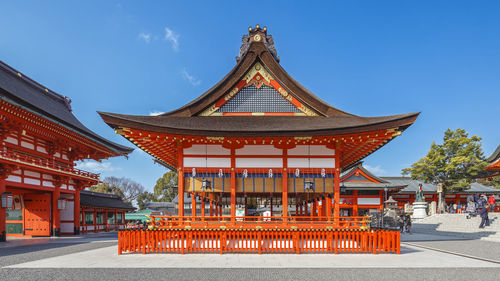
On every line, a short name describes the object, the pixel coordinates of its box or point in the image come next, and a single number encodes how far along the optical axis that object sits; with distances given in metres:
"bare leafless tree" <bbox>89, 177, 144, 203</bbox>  68.62
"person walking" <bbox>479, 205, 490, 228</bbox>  21.93
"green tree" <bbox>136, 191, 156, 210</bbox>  65.44
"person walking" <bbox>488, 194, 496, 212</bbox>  28.02
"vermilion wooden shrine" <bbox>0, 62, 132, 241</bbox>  17.28
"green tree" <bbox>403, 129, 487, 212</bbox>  38.38
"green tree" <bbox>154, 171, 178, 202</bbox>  62.28
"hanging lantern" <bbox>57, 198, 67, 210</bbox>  21.92
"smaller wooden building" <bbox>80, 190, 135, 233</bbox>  27.22
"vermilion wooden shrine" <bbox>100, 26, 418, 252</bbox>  12.52
